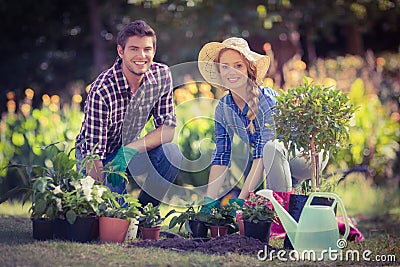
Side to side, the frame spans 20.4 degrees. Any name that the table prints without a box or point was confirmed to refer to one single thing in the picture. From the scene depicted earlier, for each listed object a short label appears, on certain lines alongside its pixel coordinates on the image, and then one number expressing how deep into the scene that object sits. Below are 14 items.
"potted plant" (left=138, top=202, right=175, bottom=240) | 6.01
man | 6.30
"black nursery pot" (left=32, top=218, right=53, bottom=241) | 5.47
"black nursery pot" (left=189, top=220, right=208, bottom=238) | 6.16
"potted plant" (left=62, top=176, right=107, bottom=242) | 5.45
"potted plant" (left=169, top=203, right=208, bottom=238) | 6.15
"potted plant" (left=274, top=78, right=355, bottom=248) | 5.58
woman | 6.47
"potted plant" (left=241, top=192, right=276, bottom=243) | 5.73
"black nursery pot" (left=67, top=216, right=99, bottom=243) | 5.48
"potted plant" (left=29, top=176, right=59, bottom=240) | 5.35
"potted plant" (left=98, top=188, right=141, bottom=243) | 5.64
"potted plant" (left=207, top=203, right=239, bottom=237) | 6.13
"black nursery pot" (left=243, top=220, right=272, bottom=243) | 5.73
